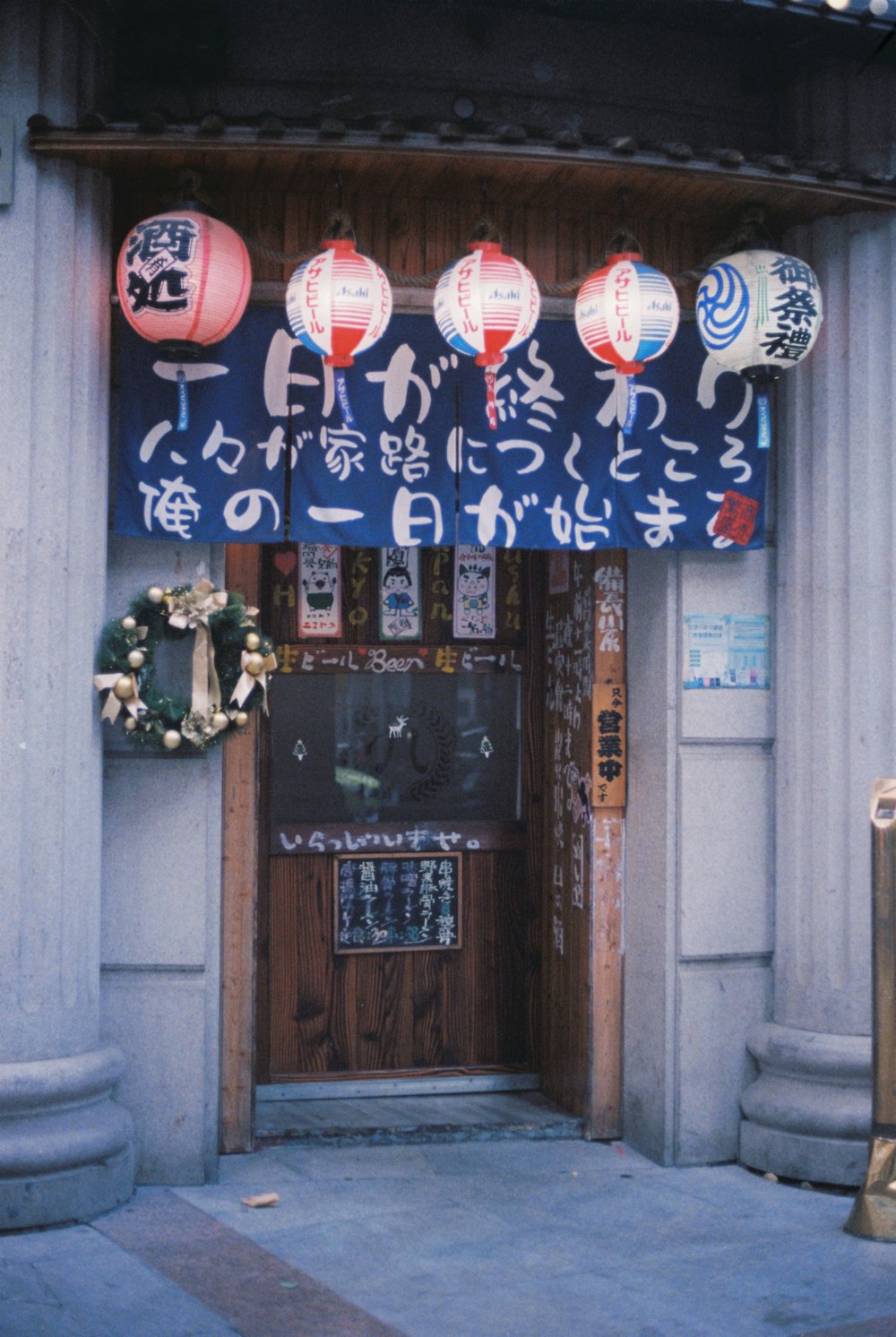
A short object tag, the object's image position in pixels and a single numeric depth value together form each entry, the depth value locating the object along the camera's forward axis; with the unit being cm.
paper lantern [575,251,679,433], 645
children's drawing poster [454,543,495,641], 851
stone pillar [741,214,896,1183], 741
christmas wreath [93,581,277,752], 676
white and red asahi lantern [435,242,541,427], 631
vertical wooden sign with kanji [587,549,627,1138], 791
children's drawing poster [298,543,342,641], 825
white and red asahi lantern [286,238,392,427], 622
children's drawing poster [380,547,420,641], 838
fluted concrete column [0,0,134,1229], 642
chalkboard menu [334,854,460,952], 841
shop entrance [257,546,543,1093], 831
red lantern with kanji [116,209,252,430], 625
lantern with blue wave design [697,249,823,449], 672
